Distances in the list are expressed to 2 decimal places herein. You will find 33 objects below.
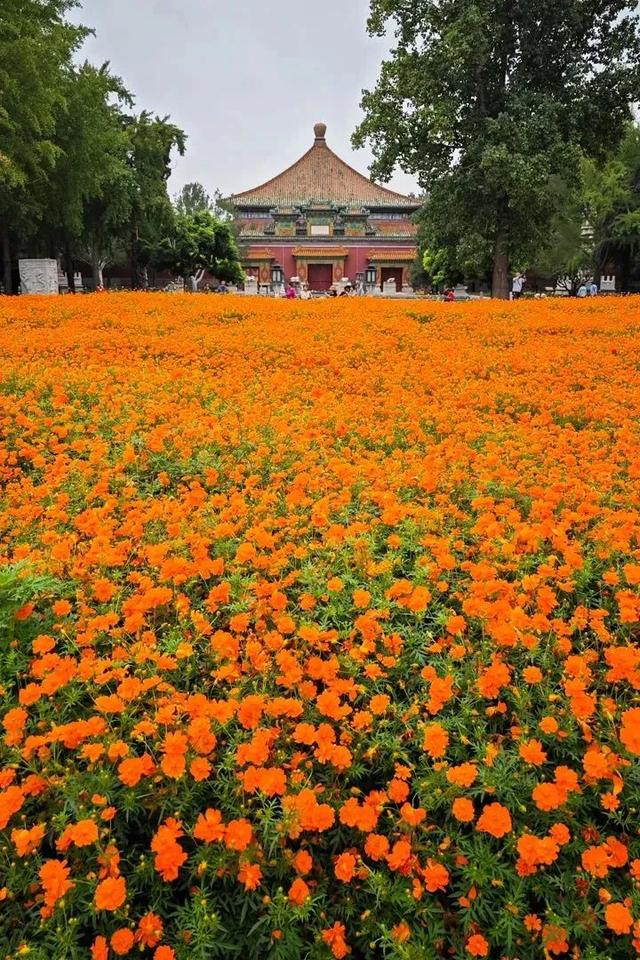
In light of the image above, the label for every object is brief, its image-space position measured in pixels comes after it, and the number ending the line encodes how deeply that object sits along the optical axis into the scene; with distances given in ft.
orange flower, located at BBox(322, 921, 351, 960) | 4.83
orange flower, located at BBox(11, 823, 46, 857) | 4.92
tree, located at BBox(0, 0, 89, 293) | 42.34
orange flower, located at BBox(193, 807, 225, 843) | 5.05
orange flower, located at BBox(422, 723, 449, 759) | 5.57
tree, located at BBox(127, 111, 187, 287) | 77.00
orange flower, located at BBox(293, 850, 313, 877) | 5.08
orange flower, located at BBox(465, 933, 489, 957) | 4.82
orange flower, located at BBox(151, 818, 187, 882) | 4.83
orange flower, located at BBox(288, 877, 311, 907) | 4.98
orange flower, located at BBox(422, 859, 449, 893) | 5.05
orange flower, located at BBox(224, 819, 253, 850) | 4.97
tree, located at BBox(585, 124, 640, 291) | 83.25
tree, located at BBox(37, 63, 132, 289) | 56.70
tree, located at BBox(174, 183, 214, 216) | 199.84
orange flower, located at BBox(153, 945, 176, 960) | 4.62
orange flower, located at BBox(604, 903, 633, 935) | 4.74
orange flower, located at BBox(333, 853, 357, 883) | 5.09
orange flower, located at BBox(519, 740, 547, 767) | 5.64
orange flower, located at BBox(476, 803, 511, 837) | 5.12
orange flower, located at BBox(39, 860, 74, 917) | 4.73
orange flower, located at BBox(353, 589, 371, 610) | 7.37
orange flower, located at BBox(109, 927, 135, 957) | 4.59
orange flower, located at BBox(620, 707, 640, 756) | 5.45
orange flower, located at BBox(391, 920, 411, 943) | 4.89
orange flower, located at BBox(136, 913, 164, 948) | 4.75
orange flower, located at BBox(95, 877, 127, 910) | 4.61
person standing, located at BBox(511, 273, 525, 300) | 96.43
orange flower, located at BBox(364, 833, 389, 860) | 5.23
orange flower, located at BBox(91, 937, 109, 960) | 4.63
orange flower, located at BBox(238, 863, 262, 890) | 4.90
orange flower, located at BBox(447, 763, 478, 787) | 5.38
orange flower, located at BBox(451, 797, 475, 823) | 5.17
